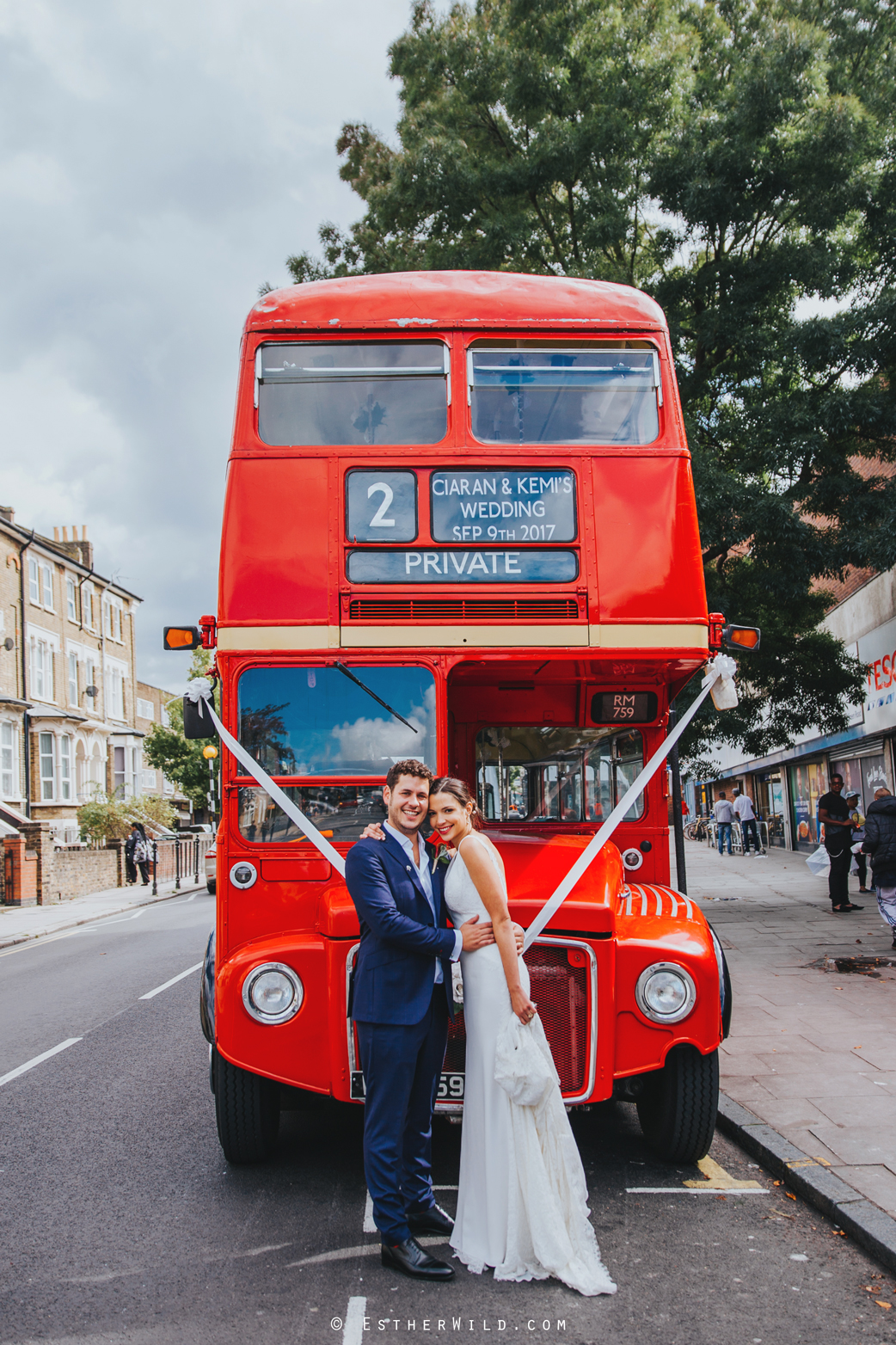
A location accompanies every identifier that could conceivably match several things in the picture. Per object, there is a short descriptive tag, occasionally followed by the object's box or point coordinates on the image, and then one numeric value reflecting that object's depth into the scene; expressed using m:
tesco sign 16.97
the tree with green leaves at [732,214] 12.98
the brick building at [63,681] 32.44
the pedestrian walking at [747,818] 27.31
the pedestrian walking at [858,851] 15.25
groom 3.80
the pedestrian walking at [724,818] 29.11
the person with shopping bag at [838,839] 14.27
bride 3.71
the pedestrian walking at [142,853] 31.36
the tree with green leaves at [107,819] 31.88
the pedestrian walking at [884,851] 10.77
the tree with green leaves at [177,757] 44.06
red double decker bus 4.52
